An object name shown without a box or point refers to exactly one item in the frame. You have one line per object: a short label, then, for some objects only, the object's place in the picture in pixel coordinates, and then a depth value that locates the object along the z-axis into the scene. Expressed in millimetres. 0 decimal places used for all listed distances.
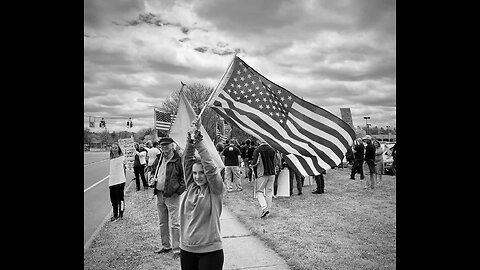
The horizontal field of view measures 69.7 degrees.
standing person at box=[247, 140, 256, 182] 14738
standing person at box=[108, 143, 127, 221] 8375
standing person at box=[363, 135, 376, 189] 12820
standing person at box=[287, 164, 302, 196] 12445
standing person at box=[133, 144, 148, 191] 14041
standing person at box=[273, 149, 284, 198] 11516
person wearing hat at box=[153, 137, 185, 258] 5707
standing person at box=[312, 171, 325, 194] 12742
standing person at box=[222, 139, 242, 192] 13383
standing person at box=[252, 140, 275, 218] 8922
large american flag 3979
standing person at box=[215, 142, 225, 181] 16203
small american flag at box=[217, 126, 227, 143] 18203
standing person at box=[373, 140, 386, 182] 14469
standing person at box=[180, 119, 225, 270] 3330
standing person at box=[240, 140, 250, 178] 17184
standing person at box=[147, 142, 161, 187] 11614
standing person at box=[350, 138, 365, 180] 15359
